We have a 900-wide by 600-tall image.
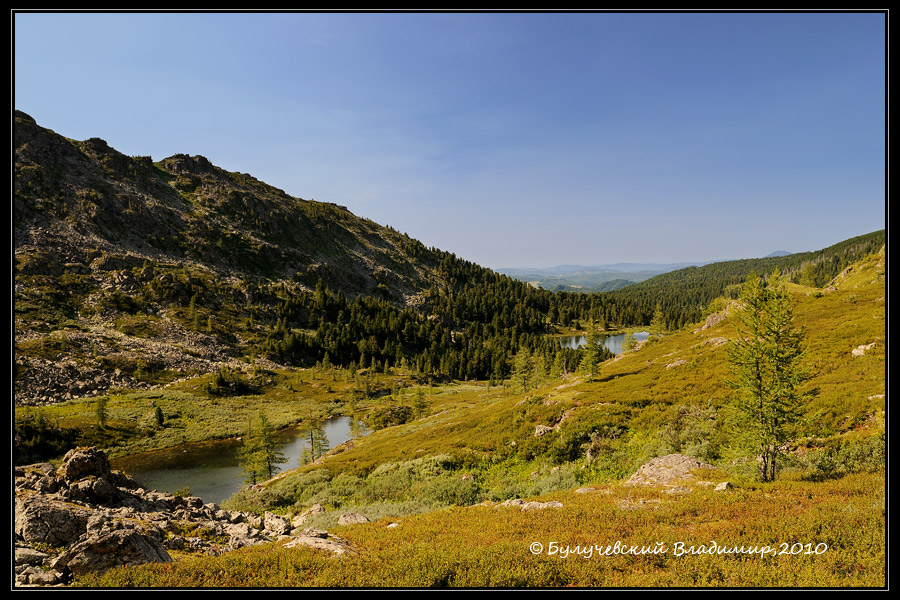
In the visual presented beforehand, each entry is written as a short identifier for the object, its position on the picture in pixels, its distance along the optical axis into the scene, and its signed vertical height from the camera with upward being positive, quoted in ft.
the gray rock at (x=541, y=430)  94.42 -35.85
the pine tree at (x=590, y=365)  161.38 -30.51
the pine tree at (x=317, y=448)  161.46 -73.05
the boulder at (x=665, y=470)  50.11 -26.57
